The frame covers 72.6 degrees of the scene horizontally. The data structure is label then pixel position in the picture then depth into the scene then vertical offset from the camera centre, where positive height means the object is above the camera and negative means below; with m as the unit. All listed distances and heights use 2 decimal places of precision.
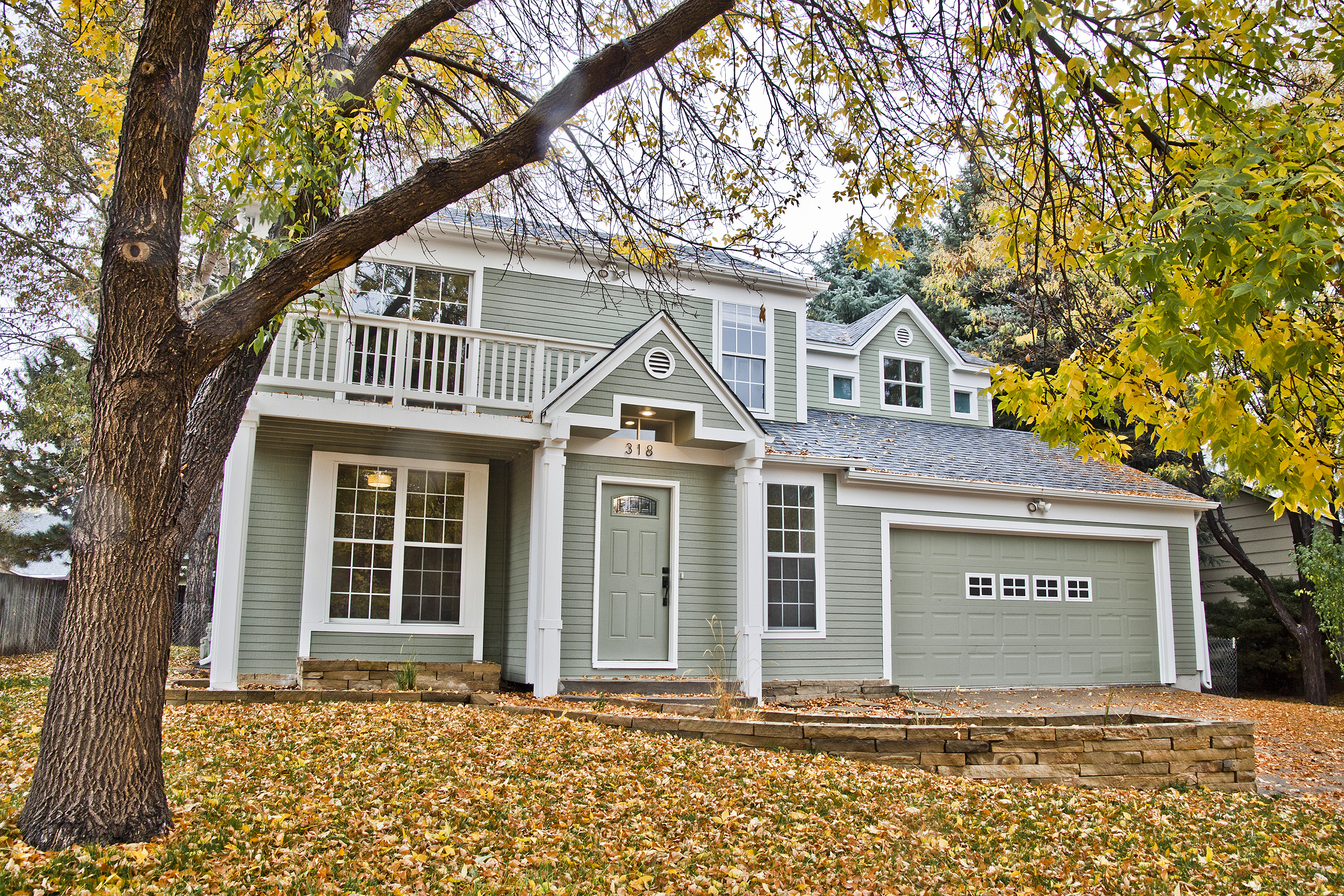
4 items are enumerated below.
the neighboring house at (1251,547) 17.23 +0.92
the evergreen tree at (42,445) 17.53 +3.08
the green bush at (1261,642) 16.81 -0.86
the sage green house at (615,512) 10.11 +0.98
